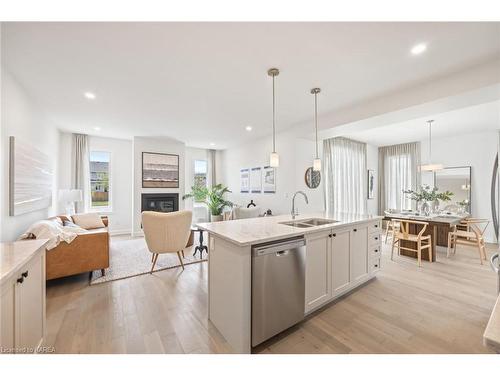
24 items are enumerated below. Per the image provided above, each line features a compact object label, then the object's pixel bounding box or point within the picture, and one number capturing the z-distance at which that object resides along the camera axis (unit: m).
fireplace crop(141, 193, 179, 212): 5.77
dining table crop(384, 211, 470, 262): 3.76
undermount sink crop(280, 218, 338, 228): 2.48
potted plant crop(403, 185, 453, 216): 4.18
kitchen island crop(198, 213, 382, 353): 1.58
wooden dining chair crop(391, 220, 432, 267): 3.50
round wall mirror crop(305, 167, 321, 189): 4.89
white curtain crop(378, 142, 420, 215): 6.34
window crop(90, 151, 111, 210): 5.64
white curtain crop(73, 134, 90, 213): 5.26
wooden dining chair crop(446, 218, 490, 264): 3.61
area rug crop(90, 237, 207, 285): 3.03
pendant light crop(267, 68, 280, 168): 2.37
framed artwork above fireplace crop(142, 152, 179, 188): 5.76
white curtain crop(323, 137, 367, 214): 5.46
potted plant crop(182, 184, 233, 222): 6.53
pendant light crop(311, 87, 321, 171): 2.83
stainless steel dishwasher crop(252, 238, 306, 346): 1.61
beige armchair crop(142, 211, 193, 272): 3.11
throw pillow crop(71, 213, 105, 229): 4.16
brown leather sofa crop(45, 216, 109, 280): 2.60
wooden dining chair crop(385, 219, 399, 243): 4.10
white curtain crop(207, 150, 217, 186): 7.47
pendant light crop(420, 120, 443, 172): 4.50
